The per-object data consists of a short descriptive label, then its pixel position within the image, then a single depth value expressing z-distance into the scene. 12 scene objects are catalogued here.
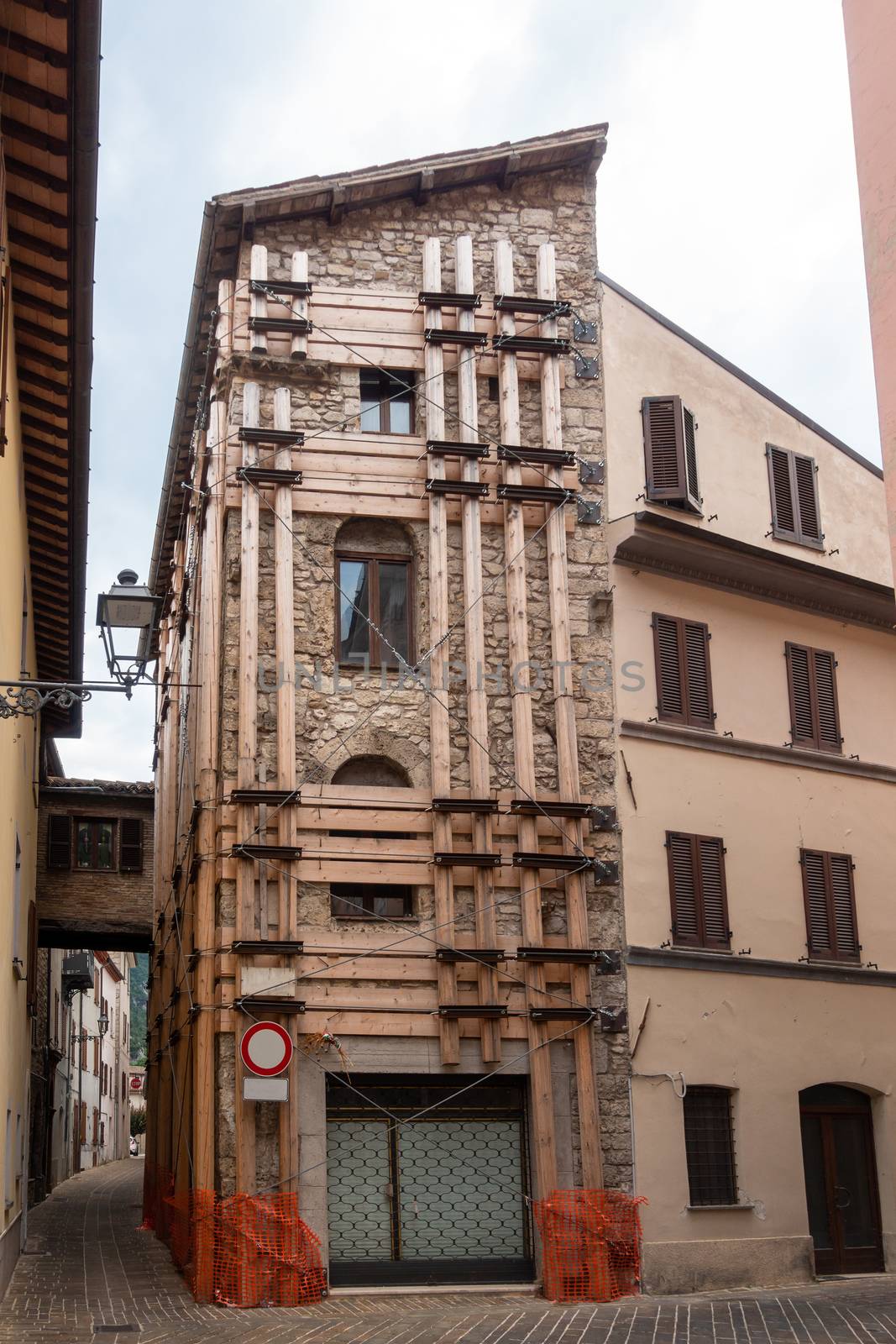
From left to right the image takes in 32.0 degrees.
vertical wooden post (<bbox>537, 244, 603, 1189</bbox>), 16.64
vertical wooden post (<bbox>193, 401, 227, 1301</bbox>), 15.89
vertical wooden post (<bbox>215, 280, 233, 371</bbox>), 18.39
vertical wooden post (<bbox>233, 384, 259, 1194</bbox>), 15.82
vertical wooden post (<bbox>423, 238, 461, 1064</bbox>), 16.62
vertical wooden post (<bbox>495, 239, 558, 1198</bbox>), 16.47
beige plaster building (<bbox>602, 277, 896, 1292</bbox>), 17.30
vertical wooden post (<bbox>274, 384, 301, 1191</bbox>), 15.88
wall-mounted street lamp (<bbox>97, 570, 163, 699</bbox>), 12.09
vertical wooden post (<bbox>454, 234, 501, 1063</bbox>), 16.75
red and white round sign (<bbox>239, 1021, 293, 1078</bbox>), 15.42
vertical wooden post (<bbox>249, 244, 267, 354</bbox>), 18.25
